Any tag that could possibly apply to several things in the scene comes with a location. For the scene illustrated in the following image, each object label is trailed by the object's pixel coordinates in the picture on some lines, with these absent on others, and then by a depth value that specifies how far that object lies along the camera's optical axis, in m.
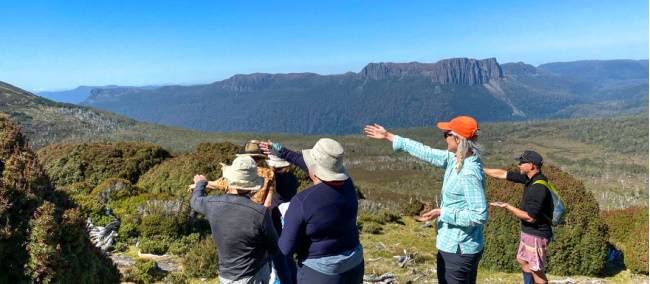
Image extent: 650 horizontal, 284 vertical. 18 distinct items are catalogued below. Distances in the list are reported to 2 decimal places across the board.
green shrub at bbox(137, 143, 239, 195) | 13.20
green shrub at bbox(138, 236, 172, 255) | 8.35
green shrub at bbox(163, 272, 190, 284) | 6.75
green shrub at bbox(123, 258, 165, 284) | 6.70
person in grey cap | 4.80
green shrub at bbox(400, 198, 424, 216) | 16.17
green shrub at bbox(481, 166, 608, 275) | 8.05
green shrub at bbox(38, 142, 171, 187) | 15.84
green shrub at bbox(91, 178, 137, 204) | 10.66
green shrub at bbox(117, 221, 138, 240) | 9.12
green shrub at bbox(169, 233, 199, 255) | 8.47
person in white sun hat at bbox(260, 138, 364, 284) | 3.31
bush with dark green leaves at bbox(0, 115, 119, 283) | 3.79
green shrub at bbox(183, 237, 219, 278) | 7.13
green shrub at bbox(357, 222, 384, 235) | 11.72
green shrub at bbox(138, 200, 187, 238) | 9.12
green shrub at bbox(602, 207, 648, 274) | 8.20
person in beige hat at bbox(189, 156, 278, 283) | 3.75
